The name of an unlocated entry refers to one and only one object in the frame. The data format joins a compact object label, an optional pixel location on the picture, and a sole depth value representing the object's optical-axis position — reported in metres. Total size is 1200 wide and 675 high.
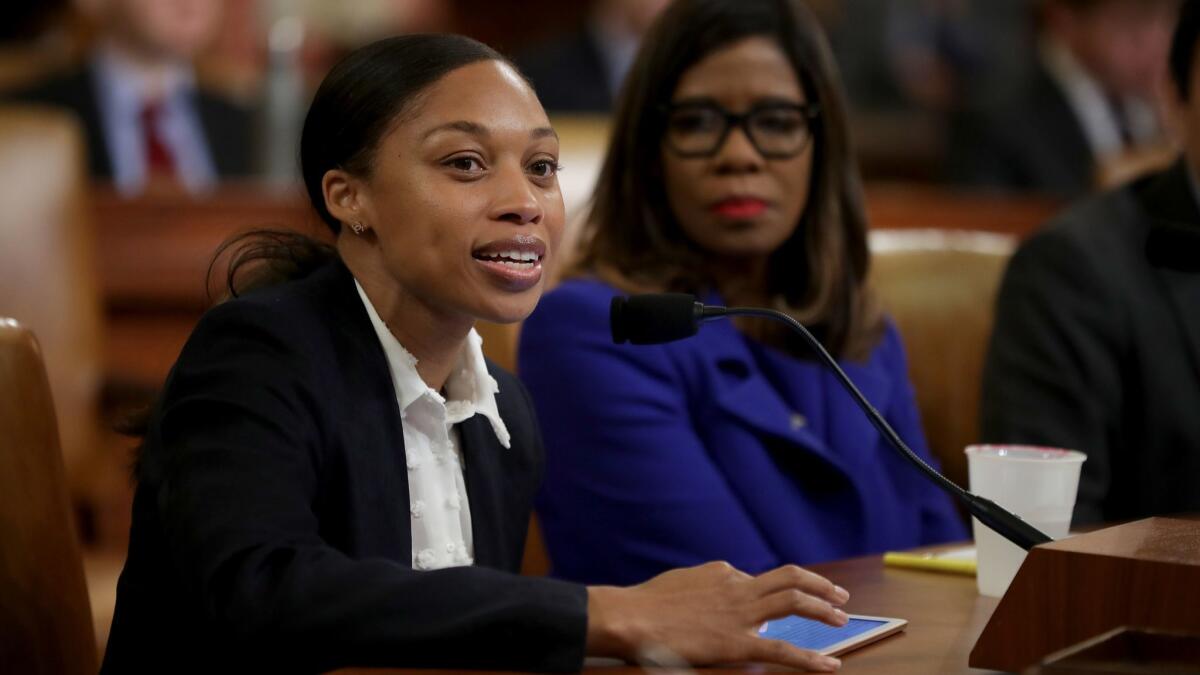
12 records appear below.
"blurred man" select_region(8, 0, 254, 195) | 9.51
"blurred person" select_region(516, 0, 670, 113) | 12.03
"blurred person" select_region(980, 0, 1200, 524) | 5.64
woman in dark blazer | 4.83
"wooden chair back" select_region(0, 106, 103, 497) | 6.50
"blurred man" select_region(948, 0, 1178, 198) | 11.18
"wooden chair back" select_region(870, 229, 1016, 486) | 6.19
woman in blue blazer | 5.50
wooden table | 4.90
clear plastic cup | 5.11
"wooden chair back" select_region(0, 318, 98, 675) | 5.14
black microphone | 5.02
